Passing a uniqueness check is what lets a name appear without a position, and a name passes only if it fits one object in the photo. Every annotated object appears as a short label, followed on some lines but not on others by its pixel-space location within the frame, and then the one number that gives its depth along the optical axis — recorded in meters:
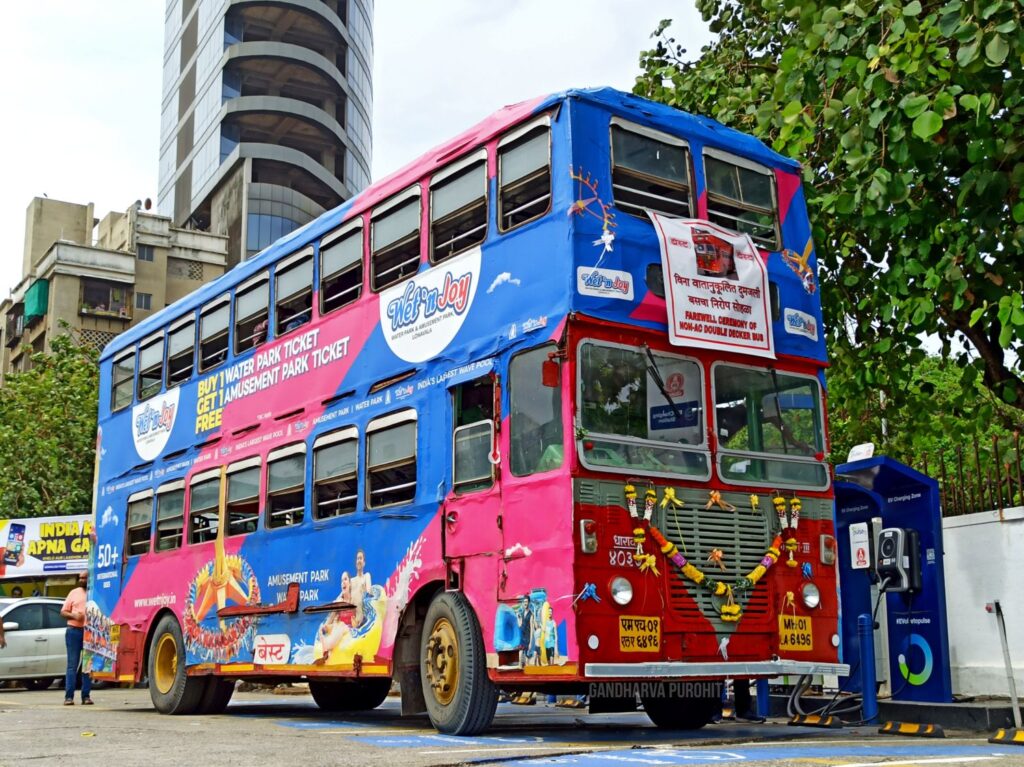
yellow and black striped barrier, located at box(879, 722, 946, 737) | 10.57
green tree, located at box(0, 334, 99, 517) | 39.59
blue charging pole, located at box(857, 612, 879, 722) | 11.48
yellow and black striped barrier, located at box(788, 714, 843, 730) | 11.84
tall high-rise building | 73.44
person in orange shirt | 17.83
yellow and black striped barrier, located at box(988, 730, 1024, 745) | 9.57
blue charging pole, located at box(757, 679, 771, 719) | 12.27
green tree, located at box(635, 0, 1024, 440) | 10.53
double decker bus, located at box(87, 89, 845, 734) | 9.22
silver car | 22.94
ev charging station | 11.73
